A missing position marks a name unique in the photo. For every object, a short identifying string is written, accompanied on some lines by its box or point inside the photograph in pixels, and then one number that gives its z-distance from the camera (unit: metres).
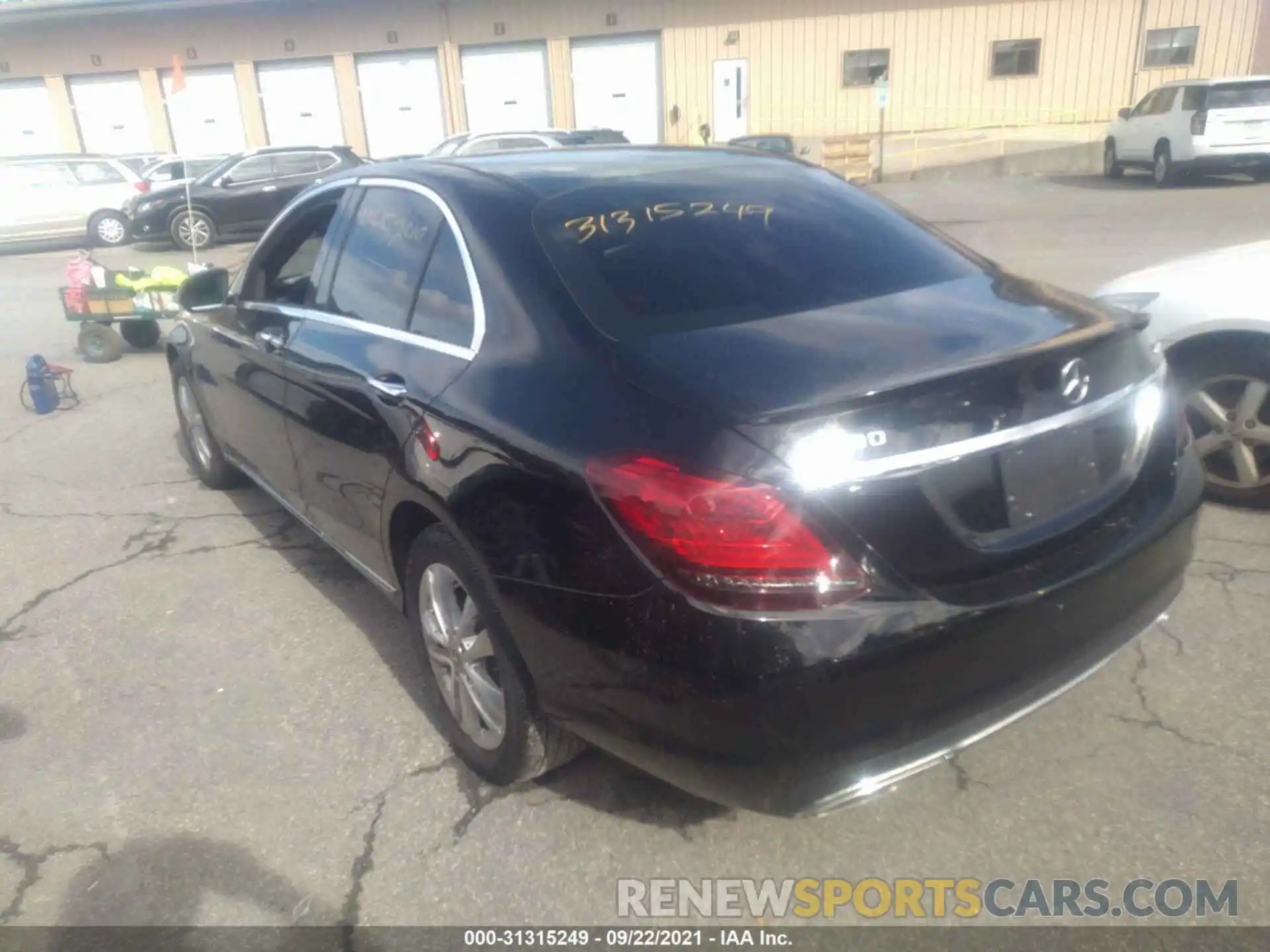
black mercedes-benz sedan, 2.03
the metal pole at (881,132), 22.92
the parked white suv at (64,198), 18.30
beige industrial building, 26.06
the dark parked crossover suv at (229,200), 16.97
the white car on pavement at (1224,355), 4.11
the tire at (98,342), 8.70
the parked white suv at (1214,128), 17.41
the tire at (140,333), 9.24
